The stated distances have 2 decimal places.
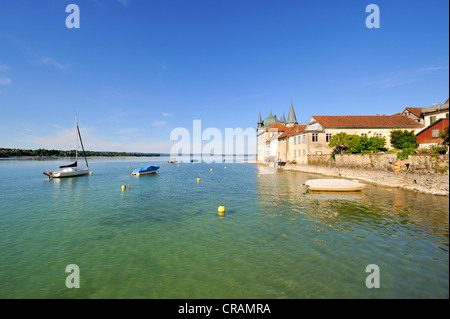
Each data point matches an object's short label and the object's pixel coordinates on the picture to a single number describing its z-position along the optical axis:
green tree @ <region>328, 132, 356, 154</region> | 48.29
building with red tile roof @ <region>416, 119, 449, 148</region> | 34.08
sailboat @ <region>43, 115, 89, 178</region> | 47.94
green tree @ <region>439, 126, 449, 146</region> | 25.41
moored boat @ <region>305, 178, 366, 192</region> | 28.19
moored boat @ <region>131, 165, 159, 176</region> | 57.16
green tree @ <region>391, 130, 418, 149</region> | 39.66
